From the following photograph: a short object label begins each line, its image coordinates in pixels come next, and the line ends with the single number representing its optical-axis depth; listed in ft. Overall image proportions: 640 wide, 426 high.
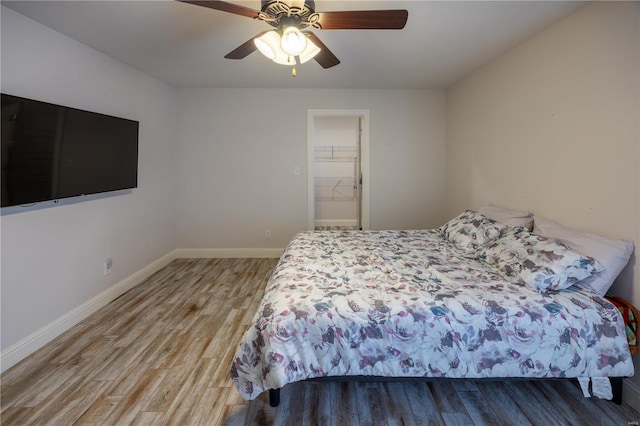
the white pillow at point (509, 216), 8.61
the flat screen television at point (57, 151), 6.68
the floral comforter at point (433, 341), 5.41
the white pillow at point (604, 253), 6.05
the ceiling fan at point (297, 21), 5.81
